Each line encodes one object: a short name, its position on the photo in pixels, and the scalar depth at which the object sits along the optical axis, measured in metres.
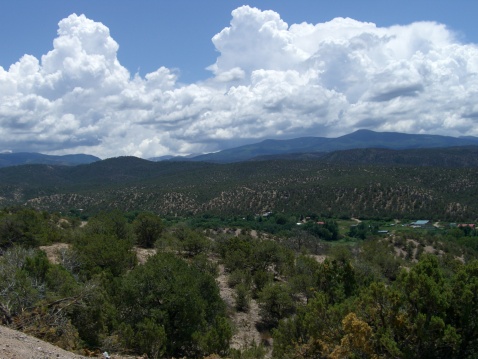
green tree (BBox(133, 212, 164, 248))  45.09
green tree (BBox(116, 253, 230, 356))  19.67
